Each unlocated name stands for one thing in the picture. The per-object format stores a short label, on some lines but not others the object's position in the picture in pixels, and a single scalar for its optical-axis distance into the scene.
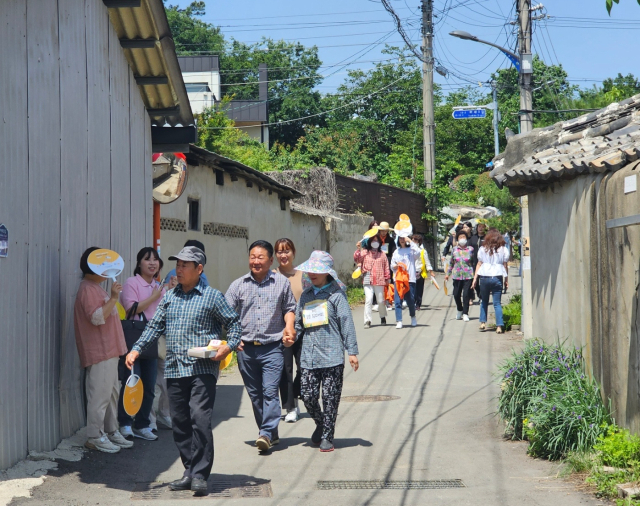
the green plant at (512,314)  15.21
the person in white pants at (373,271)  15.34
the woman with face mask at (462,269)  15.59
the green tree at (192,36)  59.53
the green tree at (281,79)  51.38
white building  49.31
